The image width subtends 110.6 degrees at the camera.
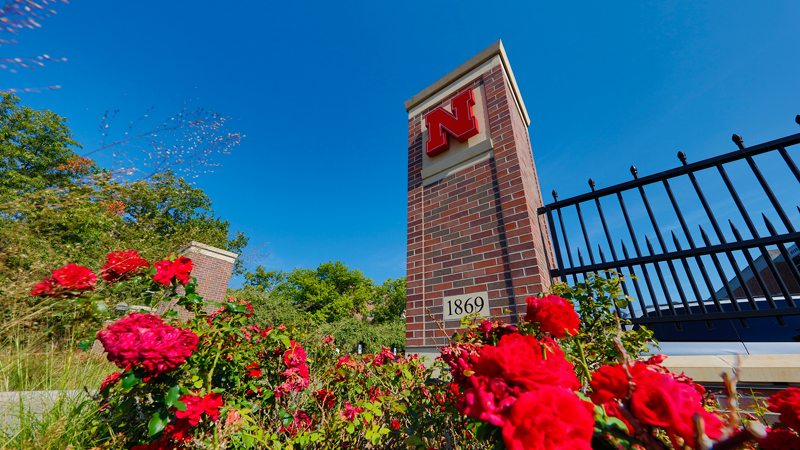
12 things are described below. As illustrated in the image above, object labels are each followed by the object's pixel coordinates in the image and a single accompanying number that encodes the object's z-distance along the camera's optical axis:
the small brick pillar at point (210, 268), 9.13
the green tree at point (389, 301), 24.81
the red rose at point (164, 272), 1.74
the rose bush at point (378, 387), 0.58
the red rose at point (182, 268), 1.79
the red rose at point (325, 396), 2.14
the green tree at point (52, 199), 2.85
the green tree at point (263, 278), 27.25
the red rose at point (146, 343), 1.25
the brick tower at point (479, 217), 3.09
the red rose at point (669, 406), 0.47
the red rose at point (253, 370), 2.08
